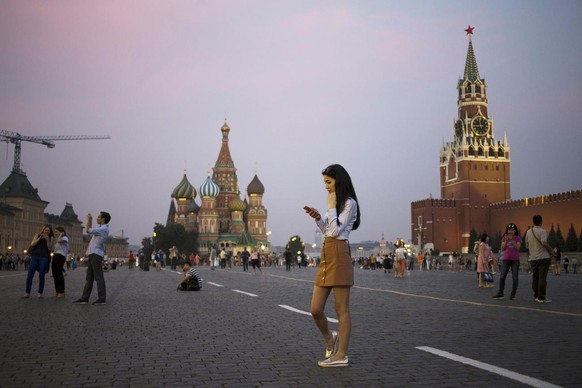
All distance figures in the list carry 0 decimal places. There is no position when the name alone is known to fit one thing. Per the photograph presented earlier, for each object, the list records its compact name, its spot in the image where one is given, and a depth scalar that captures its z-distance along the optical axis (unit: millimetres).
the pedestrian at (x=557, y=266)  34094
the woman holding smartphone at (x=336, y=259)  5410
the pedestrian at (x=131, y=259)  47625
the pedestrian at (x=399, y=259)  28780
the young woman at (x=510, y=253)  13227
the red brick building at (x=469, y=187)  111250
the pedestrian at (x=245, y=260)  40475
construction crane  125062
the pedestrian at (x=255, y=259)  33541
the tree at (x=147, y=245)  109456
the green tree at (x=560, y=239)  76000
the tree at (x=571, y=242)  74638
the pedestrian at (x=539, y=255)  12047
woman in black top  13367
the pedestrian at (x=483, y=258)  17797
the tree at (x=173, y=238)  95438
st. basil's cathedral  120312
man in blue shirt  11844
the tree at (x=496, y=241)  91975
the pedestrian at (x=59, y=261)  13641
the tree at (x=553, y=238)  76606
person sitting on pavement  16203
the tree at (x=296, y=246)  143300
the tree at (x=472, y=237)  99812
